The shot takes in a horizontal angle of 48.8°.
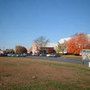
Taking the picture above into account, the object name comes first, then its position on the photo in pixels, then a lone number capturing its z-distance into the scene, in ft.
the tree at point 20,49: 226.60
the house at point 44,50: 243.65
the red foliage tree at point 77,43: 158.95
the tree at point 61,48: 218.61
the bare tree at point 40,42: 246.36
